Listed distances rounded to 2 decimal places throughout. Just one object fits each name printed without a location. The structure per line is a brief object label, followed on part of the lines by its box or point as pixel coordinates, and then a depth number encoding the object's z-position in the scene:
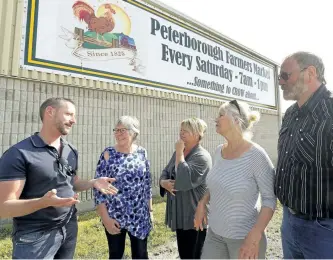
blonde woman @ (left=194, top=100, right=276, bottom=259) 1.98
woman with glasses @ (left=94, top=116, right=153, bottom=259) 2.67
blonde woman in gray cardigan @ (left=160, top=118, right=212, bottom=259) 2.69
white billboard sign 5.31
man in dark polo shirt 1.82
